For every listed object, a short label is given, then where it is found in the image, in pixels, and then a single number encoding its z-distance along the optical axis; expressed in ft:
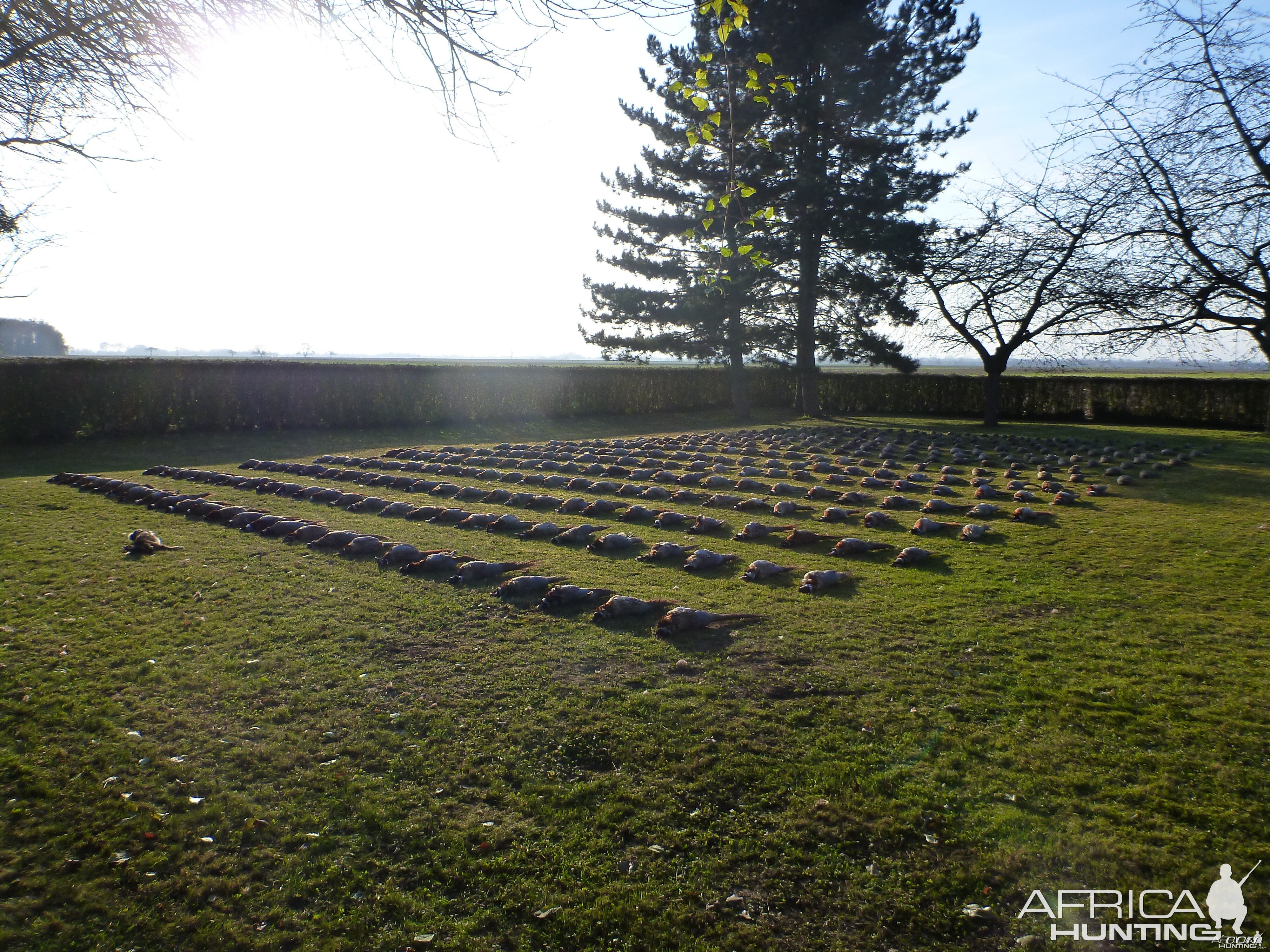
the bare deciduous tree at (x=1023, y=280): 74.08
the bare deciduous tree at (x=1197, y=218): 60.95
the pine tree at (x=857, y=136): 79.97
